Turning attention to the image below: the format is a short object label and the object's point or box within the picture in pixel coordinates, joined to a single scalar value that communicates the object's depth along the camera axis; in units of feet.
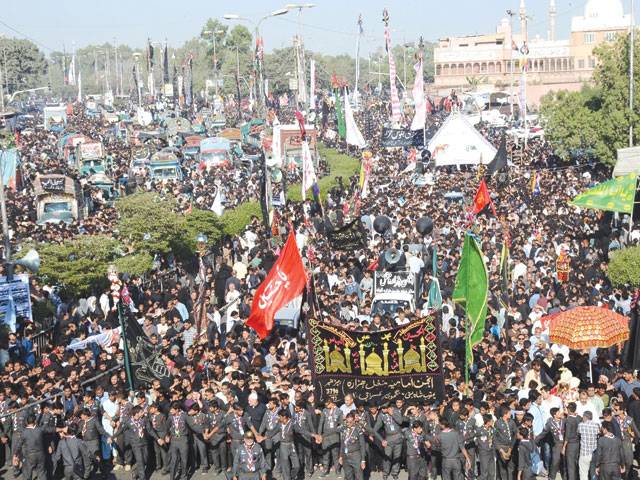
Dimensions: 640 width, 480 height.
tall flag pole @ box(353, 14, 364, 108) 226.42
